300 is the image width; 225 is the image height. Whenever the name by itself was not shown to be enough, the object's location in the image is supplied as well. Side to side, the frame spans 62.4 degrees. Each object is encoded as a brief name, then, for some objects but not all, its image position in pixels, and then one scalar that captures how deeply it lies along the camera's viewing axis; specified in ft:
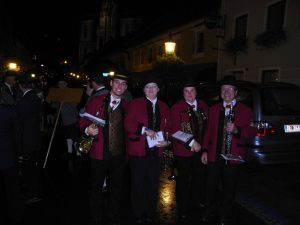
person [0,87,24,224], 9.15
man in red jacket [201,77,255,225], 10.02
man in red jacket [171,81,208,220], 10.54
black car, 14.92
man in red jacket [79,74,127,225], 9.68
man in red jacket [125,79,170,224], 9.85
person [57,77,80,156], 18.86
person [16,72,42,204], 11.92
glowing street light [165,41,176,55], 35.32
